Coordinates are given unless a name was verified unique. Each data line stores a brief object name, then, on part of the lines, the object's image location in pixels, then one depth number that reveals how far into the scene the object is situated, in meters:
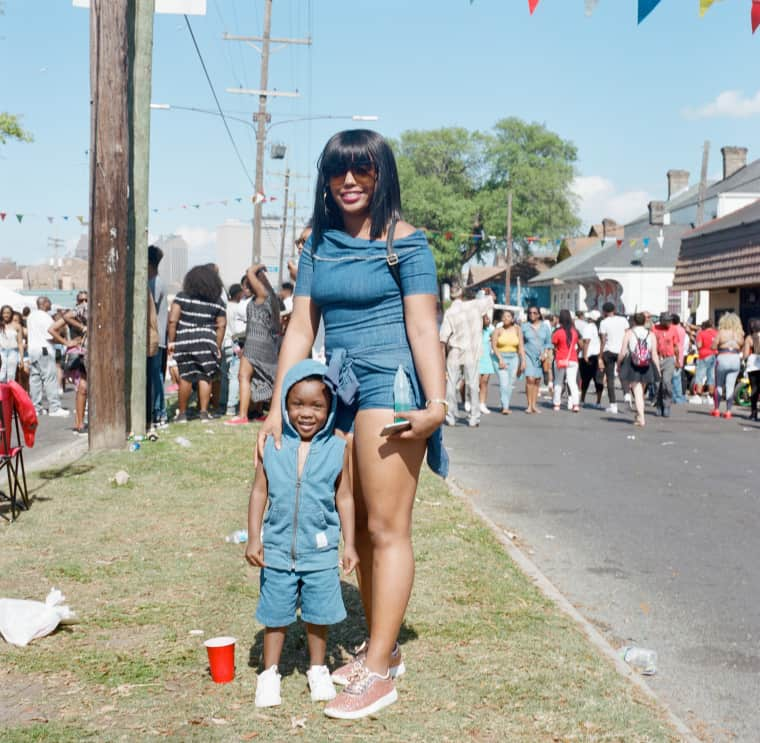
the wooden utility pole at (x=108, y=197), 10.16
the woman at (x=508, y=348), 17.77
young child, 3.94
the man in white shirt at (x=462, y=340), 15.58
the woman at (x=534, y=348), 18.85
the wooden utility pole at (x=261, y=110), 36.66
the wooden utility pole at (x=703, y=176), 39.56
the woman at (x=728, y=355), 18.55
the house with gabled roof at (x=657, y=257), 48.88
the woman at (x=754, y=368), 18.45
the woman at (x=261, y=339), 12.75
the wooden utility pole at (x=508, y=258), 69.62
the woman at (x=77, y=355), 13.17
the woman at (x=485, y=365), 17.58
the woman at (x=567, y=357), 19.11
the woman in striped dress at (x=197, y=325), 12.84
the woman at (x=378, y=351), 3.93
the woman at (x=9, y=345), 16.56
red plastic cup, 4.07
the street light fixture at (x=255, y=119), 28.02
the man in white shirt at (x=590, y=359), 20.55
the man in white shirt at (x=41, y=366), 17.03
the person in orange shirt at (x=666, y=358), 18.83
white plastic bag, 4.55
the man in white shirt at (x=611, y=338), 19.86
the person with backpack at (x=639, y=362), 16.72
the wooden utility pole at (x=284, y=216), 73.17
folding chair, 7.23
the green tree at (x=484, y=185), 86.81
